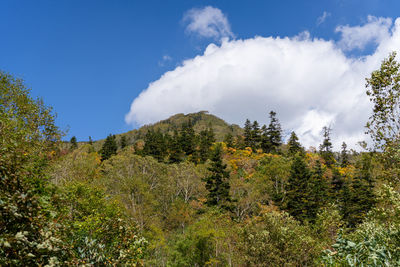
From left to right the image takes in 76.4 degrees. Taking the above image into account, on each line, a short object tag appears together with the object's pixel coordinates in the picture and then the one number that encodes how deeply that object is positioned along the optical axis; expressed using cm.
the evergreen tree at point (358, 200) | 5523
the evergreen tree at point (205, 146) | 8143
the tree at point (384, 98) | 1662
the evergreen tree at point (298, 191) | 5181
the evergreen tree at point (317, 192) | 5225
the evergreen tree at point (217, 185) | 5314
